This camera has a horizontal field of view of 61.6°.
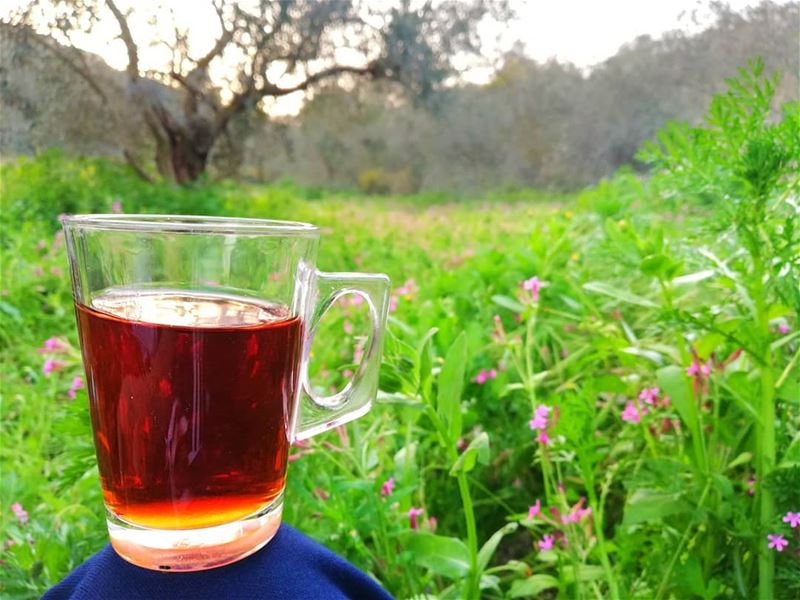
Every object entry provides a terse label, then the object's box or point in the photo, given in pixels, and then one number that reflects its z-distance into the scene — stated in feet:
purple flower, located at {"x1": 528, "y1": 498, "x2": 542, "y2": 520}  1.81
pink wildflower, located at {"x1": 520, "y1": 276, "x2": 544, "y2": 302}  2.37
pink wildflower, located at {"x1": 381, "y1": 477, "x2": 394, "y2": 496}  1.91
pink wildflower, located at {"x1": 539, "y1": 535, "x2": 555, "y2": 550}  1.79
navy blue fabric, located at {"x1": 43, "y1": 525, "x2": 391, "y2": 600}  1.09
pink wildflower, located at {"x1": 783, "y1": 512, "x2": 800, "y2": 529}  1.47
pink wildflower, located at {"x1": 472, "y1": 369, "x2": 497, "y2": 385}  2.56
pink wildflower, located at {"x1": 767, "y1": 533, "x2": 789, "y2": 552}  1.51
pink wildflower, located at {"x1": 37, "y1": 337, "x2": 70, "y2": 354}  2.52
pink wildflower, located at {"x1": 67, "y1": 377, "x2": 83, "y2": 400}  2.05
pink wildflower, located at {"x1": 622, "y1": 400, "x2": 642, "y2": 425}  2.03
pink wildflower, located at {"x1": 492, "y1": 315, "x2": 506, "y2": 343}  2.24
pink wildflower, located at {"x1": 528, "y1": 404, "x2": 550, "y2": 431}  1.81
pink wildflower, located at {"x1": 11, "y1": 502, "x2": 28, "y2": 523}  1.90
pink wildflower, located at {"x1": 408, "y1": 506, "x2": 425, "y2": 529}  1.89
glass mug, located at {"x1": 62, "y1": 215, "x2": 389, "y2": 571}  1.04
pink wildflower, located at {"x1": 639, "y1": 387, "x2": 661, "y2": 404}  2.08
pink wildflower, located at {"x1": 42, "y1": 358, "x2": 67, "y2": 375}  2.49
